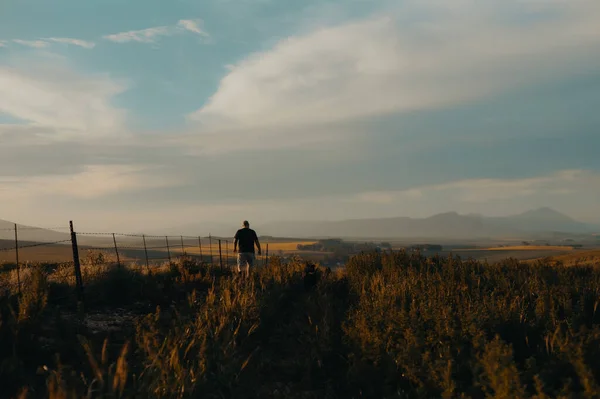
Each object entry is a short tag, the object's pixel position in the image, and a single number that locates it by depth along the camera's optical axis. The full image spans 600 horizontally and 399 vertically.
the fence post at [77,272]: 11.37
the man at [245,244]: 14.30
